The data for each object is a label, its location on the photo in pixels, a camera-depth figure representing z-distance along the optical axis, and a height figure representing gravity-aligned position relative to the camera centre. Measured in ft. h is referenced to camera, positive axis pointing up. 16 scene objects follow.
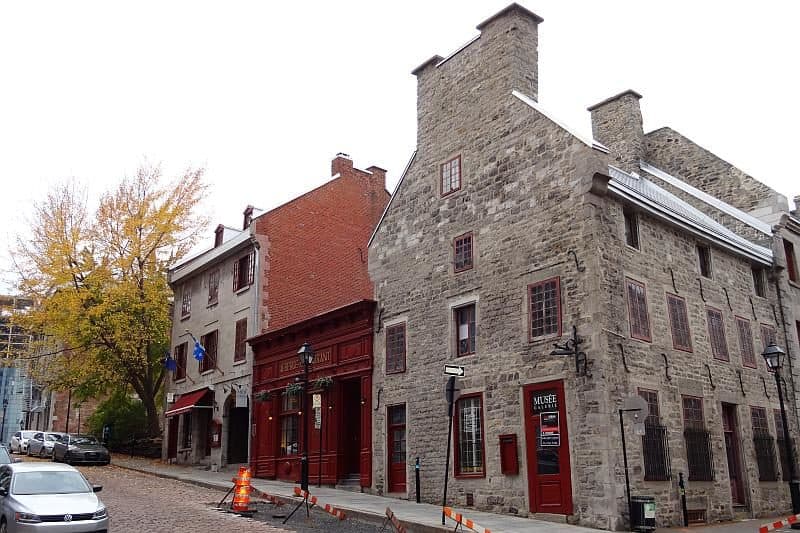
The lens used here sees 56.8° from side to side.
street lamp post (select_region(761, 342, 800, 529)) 54.54 +5.97
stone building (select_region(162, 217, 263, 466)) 90.79 +14.65
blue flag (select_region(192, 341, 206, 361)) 92.03 +13.54
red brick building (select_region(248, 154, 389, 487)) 73.67 +13.89
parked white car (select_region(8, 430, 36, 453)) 121.39 +4.17
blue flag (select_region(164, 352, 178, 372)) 99.40 +12.99
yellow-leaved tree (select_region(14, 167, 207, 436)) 103.96 +25.98
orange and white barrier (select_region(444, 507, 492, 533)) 39.99 -3.40
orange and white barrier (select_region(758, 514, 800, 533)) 44.42 -4.38
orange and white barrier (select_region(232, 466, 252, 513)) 53.11 -2.10
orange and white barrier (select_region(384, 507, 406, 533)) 42.81 -3.56
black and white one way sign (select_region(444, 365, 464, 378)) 49.26 +5.71
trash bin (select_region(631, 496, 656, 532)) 45.98 -3.56
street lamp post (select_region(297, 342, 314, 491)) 62.16 +8.35
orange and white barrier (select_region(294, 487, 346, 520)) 52.06 -3.49
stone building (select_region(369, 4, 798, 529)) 51.19 +10.61
